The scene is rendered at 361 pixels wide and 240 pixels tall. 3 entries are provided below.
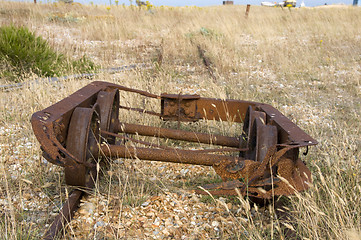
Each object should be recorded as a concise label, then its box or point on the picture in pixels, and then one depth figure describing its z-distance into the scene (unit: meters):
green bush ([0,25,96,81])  6.50
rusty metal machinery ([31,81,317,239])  2.11
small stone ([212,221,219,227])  2.41
